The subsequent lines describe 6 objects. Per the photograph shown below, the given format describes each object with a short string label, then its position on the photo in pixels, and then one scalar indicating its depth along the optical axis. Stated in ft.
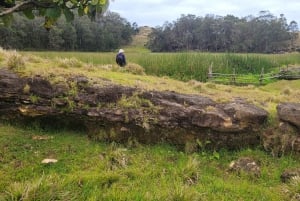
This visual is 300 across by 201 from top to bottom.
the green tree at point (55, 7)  8.43
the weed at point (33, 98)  23.39
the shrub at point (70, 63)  32.68
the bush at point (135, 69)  42.93
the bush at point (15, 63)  25.73
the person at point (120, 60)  52.95
